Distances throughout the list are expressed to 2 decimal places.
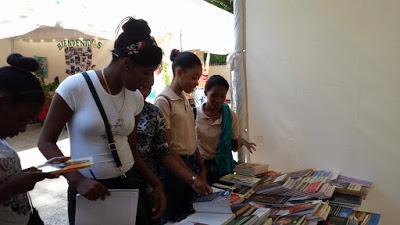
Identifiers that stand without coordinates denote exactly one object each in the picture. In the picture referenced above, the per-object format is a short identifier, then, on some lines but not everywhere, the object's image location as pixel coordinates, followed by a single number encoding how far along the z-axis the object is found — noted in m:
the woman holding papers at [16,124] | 1.01
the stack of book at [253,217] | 1.56
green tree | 12.03
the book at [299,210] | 1.75
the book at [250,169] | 2.33
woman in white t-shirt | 1.23
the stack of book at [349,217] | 1.75
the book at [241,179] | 2.13
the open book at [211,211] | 1.55
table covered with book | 1.63
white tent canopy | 5.81
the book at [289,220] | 1.66
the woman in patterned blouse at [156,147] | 1.66
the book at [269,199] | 1.92
